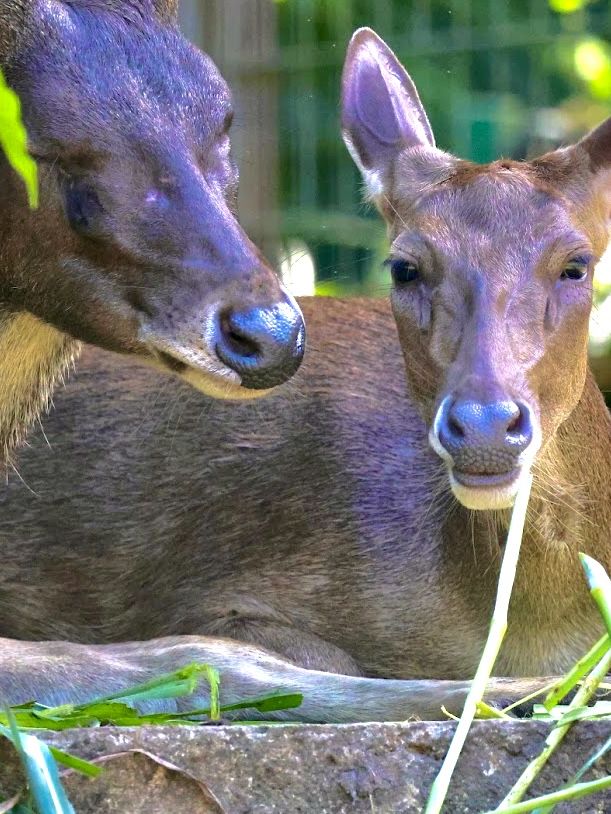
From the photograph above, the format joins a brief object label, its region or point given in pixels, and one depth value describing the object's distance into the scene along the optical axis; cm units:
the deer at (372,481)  927
